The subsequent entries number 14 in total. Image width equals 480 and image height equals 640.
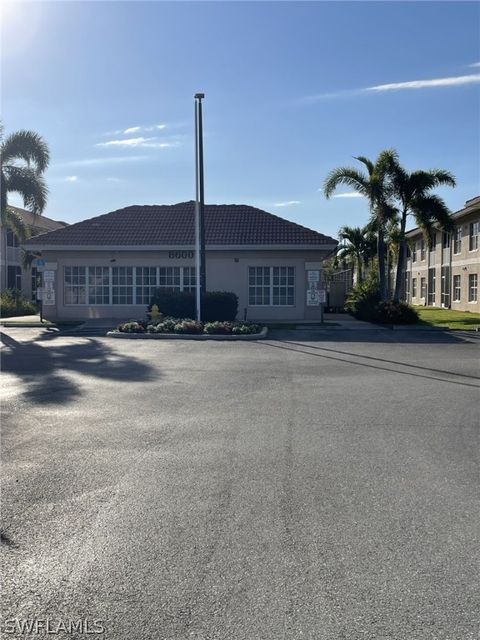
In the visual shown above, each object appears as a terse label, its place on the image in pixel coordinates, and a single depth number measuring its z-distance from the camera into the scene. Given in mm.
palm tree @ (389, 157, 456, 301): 30938
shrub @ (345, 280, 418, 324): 27141
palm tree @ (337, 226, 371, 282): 57562
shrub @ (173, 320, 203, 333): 22038
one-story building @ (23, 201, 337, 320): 29875
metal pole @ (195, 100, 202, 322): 24016
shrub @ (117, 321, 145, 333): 22188
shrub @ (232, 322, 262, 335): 21844
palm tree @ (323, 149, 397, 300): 30594
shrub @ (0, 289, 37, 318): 34938
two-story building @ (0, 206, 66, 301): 42719
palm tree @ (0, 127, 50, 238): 27744
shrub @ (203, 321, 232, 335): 21938
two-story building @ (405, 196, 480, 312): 38656
